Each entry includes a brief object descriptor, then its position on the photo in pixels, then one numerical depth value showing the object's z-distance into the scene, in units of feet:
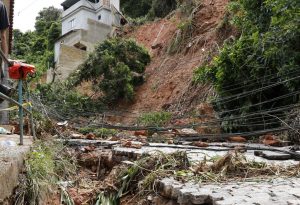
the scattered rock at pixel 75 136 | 31.48
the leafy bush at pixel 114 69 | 62.44
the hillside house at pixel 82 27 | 88.48
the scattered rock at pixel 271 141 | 24.02
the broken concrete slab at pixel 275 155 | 17.35
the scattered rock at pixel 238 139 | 29.16
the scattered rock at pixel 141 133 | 36.25
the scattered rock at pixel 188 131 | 34.34
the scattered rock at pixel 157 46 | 75.03
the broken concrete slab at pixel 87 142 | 26.61
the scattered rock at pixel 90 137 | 32.73
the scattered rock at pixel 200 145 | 24.48
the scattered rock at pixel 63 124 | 34.15
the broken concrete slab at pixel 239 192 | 9.89
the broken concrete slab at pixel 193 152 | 16.69
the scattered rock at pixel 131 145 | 23.22
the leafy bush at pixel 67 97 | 60.49
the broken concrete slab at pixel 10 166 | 10.29
